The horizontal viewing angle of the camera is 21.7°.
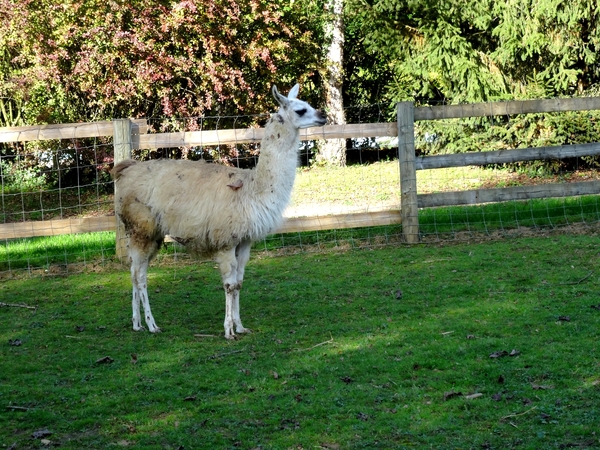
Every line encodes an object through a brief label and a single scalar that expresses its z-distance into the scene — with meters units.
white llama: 13.09
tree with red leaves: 27.55
